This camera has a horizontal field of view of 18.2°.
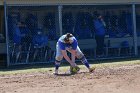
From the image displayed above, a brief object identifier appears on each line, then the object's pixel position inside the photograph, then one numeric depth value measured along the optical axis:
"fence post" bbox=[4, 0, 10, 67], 17.88
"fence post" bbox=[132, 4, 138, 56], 20.72
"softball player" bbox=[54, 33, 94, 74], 15.05
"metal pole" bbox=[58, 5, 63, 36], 19.10
